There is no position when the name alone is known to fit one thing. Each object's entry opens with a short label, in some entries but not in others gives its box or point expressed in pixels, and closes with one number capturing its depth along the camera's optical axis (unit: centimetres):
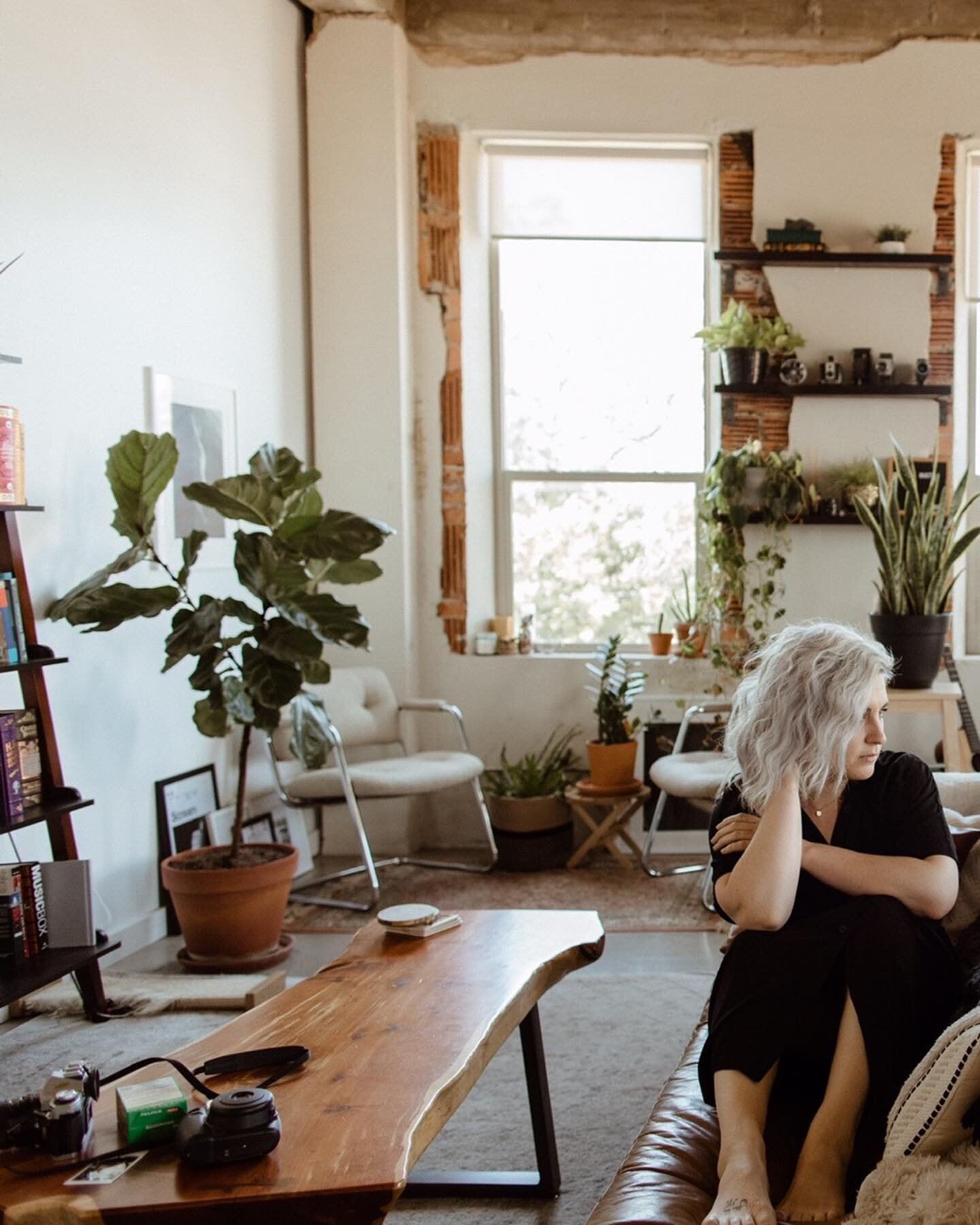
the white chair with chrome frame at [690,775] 453
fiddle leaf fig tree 369
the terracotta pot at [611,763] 521
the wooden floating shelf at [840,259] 552
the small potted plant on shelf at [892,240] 550
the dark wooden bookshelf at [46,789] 315
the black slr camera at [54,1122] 168
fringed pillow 168
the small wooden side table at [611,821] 514
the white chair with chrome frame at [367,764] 466
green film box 170
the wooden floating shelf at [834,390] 552
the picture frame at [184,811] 429
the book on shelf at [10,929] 312
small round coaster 269
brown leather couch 175
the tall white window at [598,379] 580
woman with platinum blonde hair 197
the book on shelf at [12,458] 308
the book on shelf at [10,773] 311
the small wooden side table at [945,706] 426
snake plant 430
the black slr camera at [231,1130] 163
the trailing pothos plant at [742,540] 539
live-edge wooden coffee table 157
